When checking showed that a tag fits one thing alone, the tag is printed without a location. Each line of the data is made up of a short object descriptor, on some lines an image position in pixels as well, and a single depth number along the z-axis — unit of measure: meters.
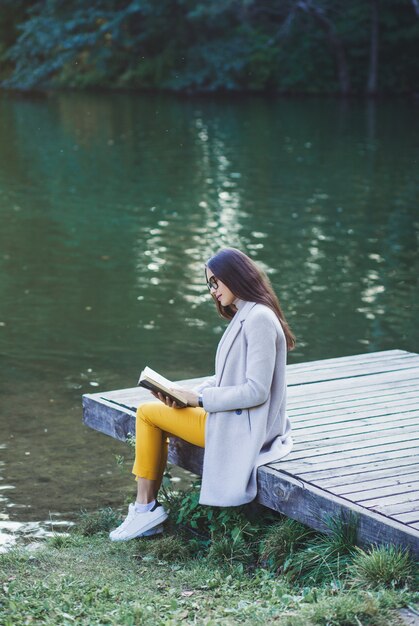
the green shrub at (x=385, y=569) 5.78
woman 6.86
